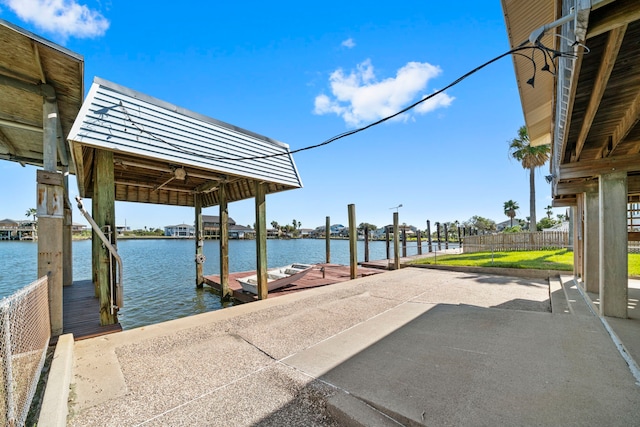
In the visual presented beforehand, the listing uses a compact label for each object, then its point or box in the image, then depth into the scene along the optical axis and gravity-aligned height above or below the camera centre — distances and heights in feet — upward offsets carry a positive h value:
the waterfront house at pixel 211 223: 243.77 -1.58
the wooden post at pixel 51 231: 14.97 -0.41
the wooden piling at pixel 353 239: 33.61 -2.43
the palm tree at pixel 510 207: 183.11 +6.53
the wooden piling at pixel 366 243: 61.21 -5.27
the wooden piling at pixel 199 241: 34.96 -2.46
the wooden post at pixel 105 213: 15.84 +0.55
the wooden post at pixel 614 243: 15.24 -1.52
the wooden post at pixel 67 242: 28.13 -1.95
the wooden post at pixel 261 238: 24.31 -1.55
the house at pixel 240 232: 315.68 -13.30
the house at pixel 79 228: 281.76 -5.05
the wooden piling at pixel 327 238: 56.39 -4.04
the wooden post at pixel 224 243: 29.45 -2.38
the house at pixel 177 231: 330.18 -11.01
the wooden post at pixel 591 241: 20.74 -1.90
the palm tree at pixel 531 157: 72.43 +15.81
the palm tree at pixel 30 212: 282.60 +12.06
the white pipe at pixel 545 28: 6.26 +4.80
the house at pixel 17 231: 227.18 -5.60
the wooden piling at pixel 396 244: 41.83 -3.82
